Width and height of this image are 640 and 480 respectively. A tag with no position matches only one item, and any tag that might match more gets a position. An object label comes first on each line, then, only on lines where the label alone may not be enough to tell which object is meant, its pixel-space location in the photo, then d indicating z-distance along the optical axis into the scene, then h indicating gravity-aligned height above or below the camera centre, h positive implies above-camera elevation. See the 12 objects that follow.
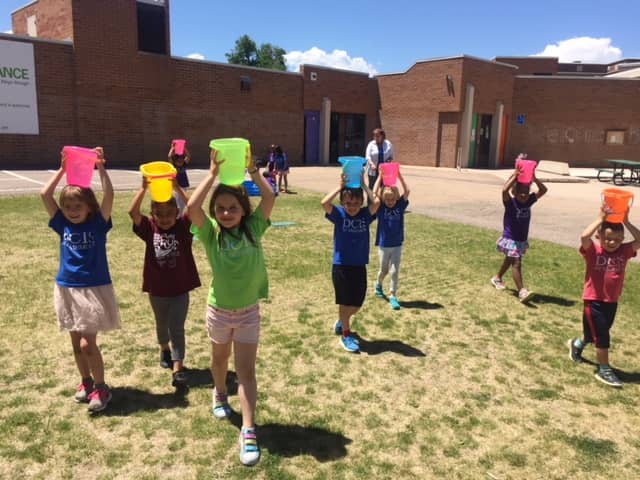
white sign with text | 18.83 +2.14
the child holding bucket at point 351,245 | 4.38 -0.78
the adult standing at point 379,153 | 11.16 +0.07
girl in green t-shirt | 2.93 -0.72
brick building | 20.17 +2.56
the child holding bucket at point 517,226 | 5.93 -0.78
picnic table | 20.15 -0.62
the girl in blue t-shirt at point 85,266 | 3.27 -0.77
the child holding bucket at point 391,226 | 5.59 -0.77
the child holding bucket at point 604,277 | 4.07 -0.93
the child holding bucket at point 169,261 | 3.59 -0.79
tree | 70.31 +13.79
